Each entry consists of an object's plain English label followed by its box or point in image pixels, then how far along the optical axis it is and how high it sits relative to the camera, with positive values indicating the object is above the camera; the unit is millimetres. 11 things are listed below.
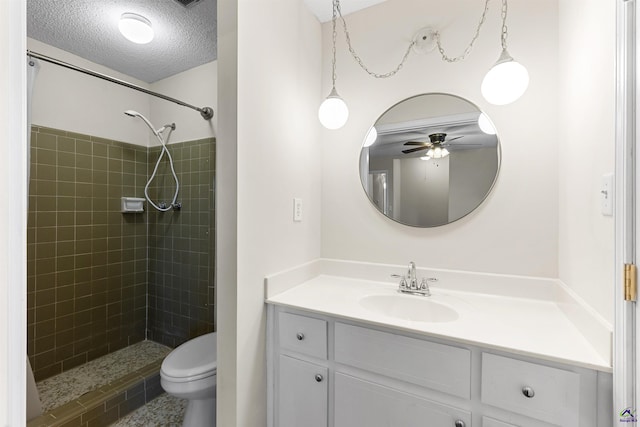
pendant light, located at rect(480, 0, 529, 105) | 1151 +558
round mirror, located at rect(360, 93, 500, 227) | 1447 +295
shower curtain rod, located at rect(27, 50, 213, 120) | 1500 +815
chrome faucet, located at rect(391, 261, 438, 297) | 1445 -372
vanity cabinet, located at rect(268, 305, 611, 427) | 857 -606
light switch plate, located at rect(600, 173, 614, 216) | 790 +58
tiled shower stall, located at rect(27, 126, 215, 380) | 1938 -307
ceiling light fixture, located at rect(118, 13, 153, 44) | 1696 +1141
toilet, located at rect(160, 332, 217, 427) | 1410 -870
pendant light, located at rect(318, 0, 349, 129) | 1496 +544
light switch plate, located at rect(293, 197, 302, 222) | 1565 +21
